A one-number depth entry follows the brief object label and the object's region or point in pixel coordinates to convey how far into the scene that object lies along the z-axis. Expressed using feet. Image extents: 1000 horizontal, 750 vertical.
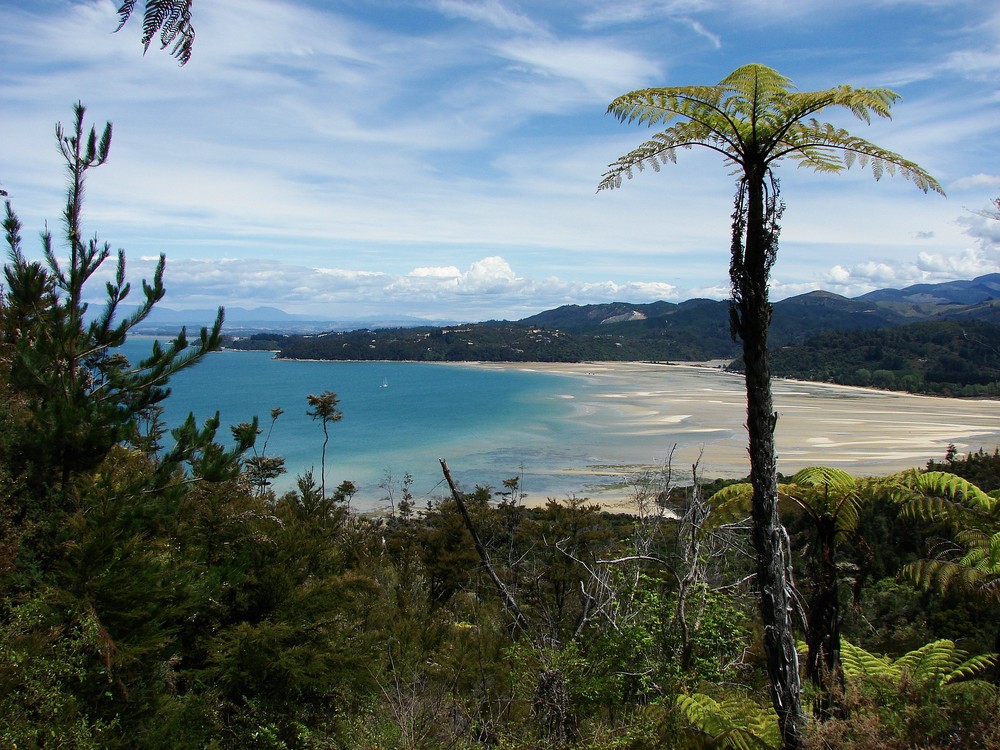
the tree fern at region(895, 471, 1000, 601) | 16.52
